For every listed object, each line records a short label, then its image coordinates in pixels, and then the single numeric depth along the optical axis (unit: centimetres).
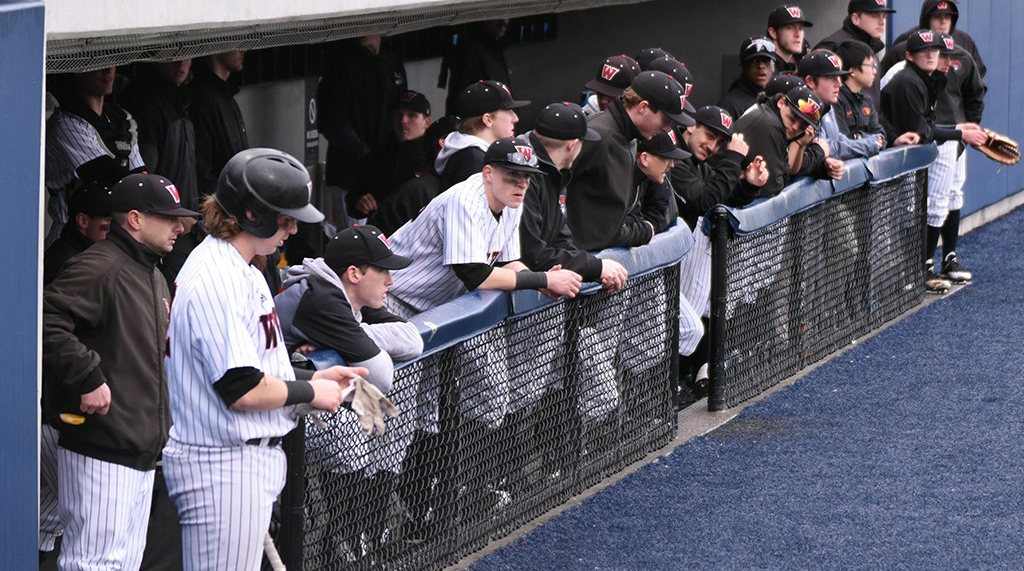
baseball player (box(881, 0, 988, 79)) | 1986
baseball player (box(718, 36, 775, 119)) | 1672
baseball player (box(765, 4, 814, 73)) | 1797
